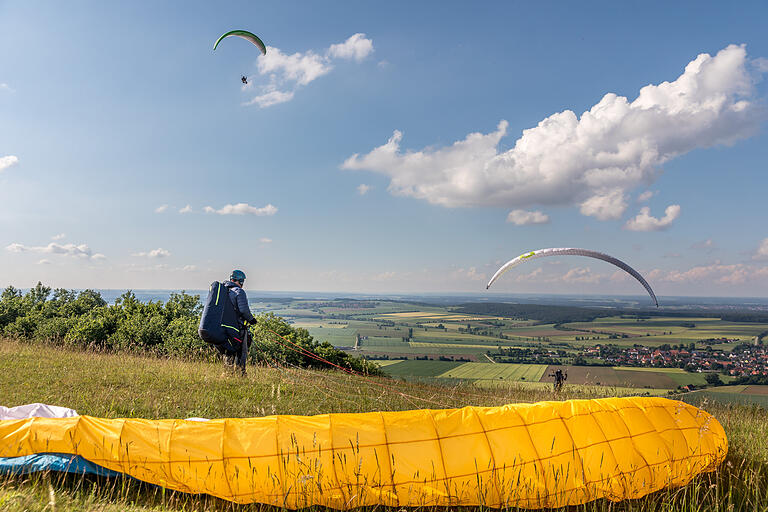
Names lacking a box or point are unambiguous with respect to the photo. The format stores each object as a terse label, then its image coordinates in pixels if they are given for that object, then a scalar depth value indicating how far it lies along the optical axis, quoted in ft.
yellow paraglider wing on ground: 12.06
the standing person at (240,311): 32.63
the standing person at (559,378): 40.04
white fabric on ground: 16.19
